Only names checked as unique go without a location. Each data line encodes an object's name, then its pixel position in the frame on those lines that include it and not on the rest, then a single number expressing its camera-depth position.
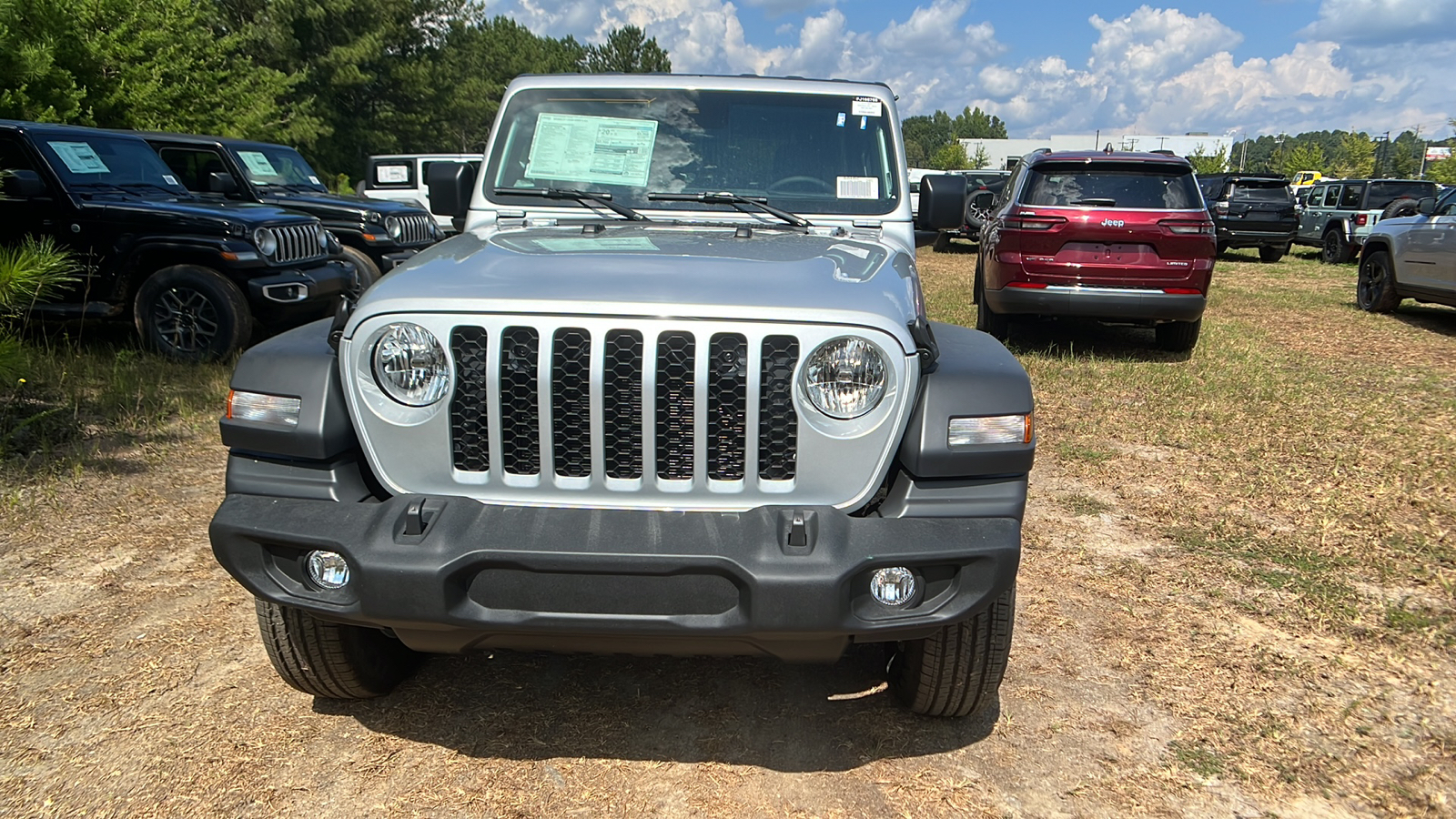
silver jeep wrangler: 2.24
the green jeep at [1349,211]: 18.23
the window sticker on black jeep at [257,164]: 10.94
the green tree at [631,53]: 78.94
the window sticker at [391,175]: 8.84
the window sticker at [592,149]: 3.74
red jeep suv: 8.18
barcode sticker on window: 3.76
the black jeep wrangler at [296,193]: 9.56
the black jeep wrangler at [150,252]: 7.40
